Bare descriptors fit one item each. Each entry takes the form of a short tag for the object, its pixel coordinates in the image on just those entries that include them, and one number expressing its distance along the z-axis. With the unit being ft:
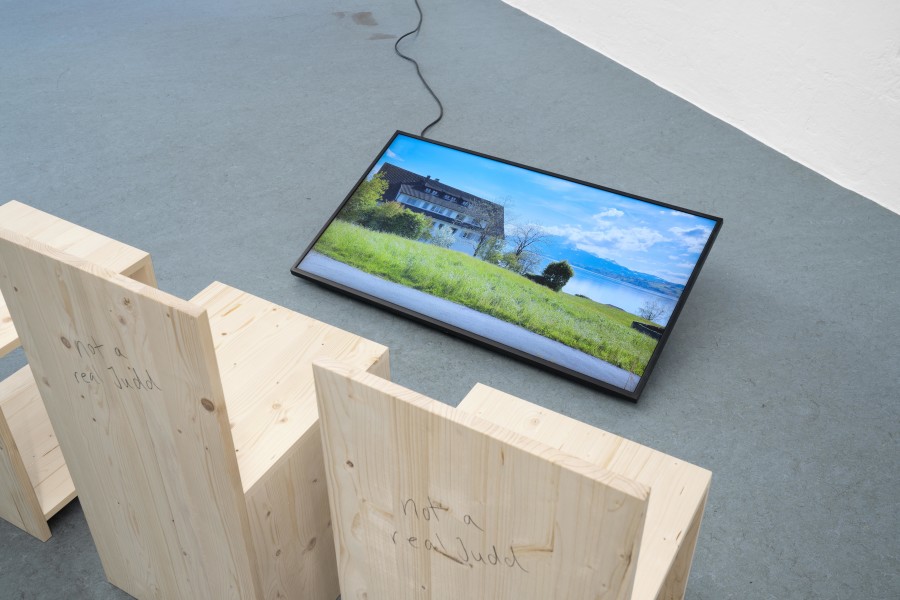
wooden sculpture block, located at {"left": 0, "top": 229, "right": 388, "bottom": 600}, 4.13
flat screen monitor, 8.09
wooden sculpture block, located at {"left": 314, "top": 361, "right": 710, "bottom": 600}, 3.48
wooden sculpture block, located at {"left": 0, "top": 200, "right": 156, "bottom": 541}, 6.17
